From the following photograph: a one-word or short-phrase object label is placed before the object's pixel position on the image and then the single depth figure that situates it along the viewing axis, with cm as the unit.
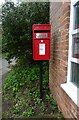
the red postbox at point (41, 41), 185
